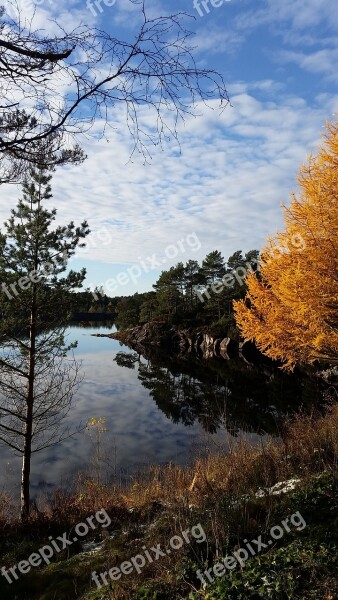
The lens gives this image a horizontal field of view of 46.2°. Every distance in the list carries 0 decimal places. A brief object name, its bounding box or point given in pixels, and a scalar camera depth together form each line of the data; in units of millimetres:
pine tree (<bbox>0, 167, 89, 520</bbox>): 9461
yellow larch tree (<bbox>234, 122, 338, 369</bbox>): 9625
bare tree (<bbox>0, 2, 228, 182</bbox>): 2184
